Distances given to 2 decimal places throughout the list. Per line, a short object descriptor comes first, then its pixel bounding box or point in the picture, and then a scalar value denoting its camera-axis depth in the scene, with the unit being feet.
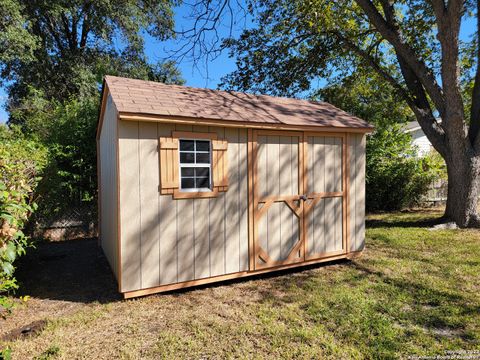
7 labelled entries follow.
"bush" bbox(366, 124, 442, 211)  37.65
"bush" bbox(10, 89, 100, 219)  26.11
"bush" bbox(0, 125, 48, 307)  8.58
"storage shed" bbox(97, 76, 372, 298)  13.91
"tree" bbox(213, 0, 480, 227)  26.58
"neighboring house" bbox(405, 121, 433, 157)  68.31
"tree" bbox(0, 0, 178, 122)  47.46
